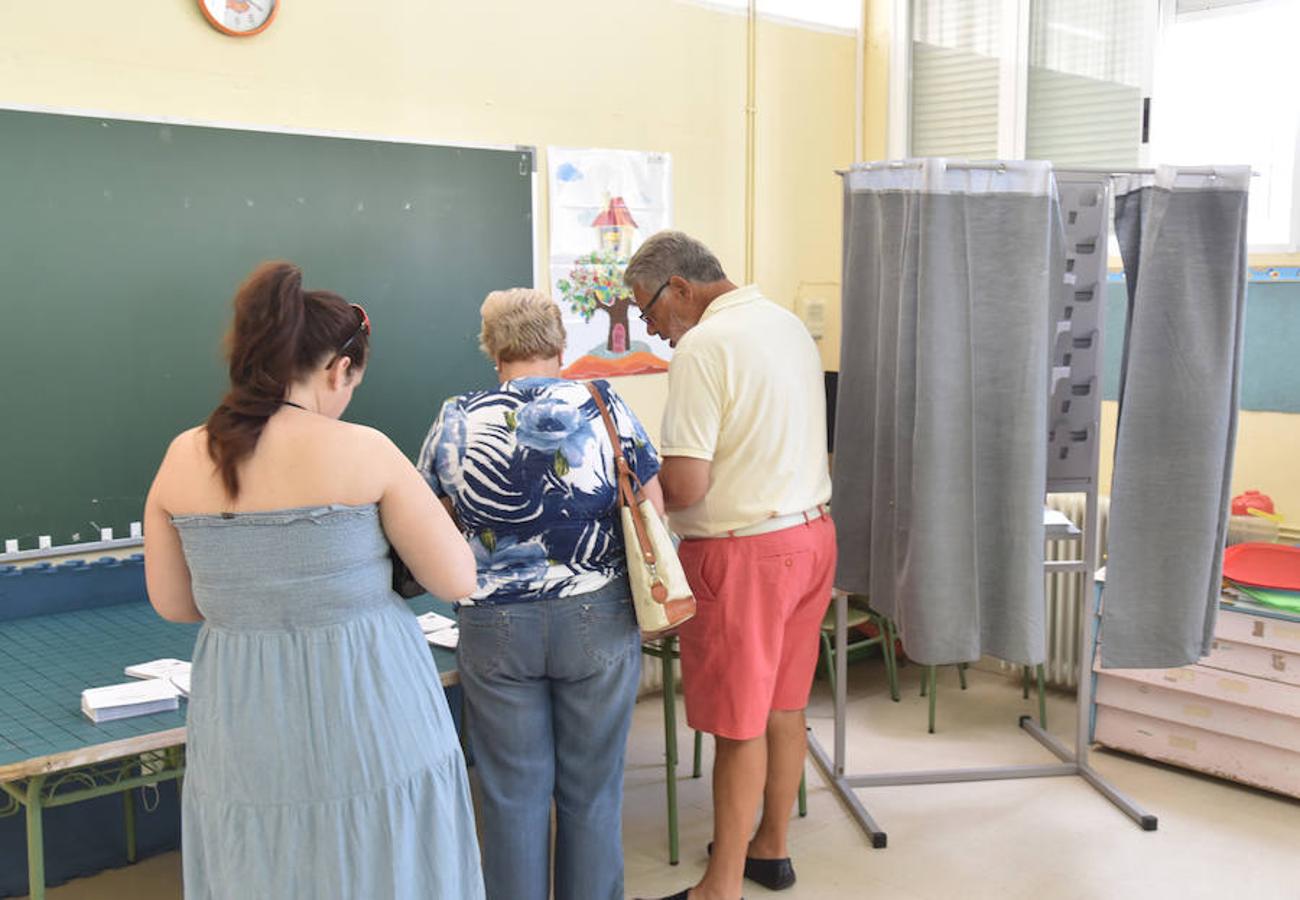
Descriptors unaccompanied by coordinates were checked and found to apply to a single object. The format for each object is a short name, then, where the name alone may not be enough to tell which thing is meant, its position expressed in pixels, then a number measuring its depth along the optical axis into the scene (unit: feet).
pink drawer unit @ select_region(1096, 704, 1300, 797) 10.94
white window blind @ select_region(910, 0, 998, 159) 14.16
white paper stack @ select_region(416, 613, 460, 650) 8.54
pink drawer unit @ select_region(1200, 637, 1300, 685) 10.73
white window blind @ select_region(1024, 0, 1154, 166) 13.03
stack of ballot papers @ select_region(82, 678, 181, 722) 7.06
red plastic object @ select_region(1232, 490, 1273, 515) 12.08
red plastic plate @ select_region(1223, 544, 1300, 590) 11.07
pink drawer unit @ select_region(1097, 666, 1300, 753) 10.82
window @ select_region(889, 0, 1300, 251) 12.12
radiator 13.47
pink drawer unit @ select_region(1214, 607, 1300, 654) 10.68
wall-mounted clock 9.61
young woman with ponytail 5.64
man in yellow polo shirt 8.09
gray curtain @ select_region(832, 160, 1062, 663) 9.37
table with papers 6.70
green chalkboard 9.06
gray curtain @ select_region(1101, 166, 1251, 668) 9.55
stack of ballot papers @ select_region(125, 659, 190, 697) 7.63
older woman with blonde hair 7.00
